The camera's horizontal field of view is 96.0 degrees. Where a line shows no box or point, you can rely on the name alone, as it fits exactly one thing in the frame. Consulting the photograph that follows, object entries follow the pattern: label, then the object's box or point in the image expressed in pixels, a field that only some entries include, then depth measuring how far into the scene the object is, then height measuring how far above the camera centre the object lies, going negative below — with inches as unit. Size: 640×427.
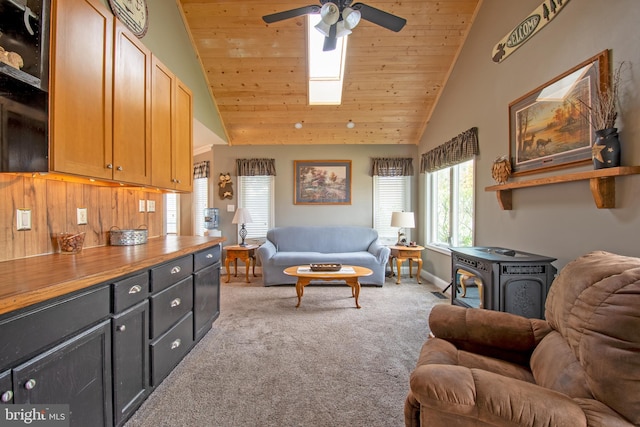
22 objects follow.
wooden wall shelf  67.2 +8.7
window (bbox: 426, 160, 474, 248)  155.4 +4.4
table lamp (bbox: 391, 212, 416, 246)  183.5 -4.4
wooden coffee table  139.8 -30.3
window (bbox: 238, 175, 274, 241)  223.0 +8.2
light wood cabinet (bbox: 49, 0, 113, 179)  60.0 +28.8
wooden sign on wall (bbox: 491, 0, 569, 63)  93.5 +66.7
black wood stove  87.4 -21.7
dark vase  70.9 +15.9
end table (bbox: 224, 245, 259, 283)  193.6 -27.4
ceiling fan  94.0 +68.6
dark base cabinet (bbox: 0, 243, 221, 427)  40.4 -23.9
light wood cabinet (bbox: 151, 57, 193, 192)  95.9 +30.5
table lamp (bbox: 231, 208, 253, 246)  200.1 -2.3
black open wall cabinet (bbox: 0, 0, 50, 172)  55.5 +24.5
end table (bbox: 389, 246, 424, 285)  185.8 -26.4
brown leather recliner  35.9 -23.7
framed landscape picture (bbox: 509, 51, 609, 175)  79.9 +30.0
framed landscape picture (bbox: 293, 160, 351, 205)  221.3 +24.8
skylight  190.9 +91.4
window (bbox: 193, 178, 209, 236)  231.8 +7.1
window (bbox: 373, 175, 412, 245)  220.7 +11.6
